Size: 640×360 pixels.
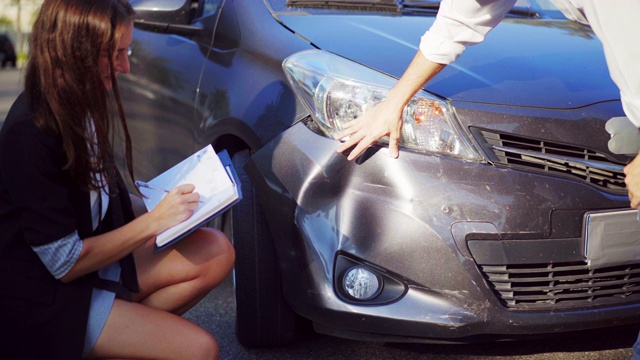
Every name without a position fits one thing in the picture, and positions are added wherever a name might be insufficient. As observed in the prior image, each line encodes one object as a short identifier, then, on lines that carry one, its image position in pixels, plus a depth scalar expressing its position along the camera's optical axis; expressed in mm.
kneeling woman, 2371
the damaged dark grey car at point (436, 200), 2738
